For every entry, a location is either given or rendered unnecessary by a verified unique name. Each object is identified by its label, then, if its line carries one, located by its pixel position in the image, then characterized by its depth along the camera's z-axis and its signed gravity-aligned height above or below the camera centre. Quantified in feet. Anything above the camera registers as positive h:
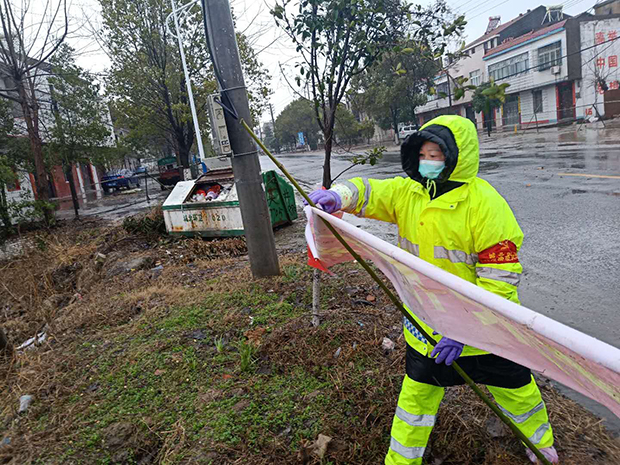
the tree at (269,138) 267.59 +13.25
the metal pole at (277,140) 222.89 +8.78
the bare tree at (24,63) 36.11 +11.11
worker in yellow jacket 5.66 -1.63
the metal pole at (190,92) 45.16 +8.42
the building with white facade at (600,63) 96.22 +10.07
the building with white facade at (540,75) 100.12 +10.01
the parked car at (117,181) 91.30 -0.09
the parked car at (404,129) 122.93 +2.33
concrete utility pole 13.96 +0.45
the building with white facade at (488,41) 123.13 +23.94
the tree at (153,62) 57.11 +14.91
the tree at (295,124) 185.06 +13.48
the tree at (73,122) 45.52 +6.77
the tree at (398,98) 99.19 +10.31
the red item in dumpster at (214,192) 26.01 -1.51
